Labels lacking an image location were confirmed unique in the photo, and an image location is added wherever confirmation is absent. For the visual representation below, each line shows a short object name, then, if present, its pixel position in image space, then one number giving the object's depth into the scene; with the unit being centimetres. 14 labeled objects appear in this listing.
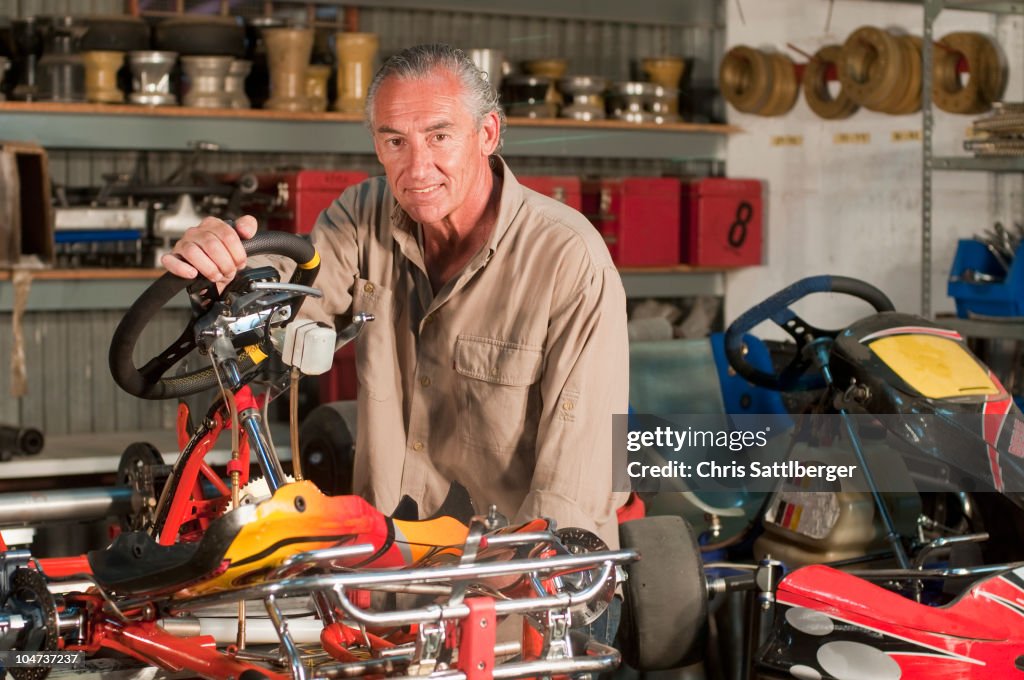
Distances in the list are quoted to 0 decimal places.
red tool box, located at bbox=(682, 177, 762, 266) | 550
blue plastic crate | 404
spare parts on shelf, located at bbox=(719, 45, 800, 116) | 560
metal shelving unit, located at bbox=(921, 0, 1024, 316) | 433
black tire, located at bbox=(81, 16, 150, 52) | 446
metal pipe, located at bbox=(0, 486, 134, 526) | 303
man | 210
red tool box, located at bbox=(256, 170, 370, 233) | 461
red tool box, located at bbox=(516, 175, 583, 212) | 502
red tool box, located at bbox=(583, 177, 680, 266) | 532
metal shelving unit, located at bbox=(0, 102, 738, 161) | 448
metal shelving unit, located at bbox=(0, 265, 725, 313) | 446
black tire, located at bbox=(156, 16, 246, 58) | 453
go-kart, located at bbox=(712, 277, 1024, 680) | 212
